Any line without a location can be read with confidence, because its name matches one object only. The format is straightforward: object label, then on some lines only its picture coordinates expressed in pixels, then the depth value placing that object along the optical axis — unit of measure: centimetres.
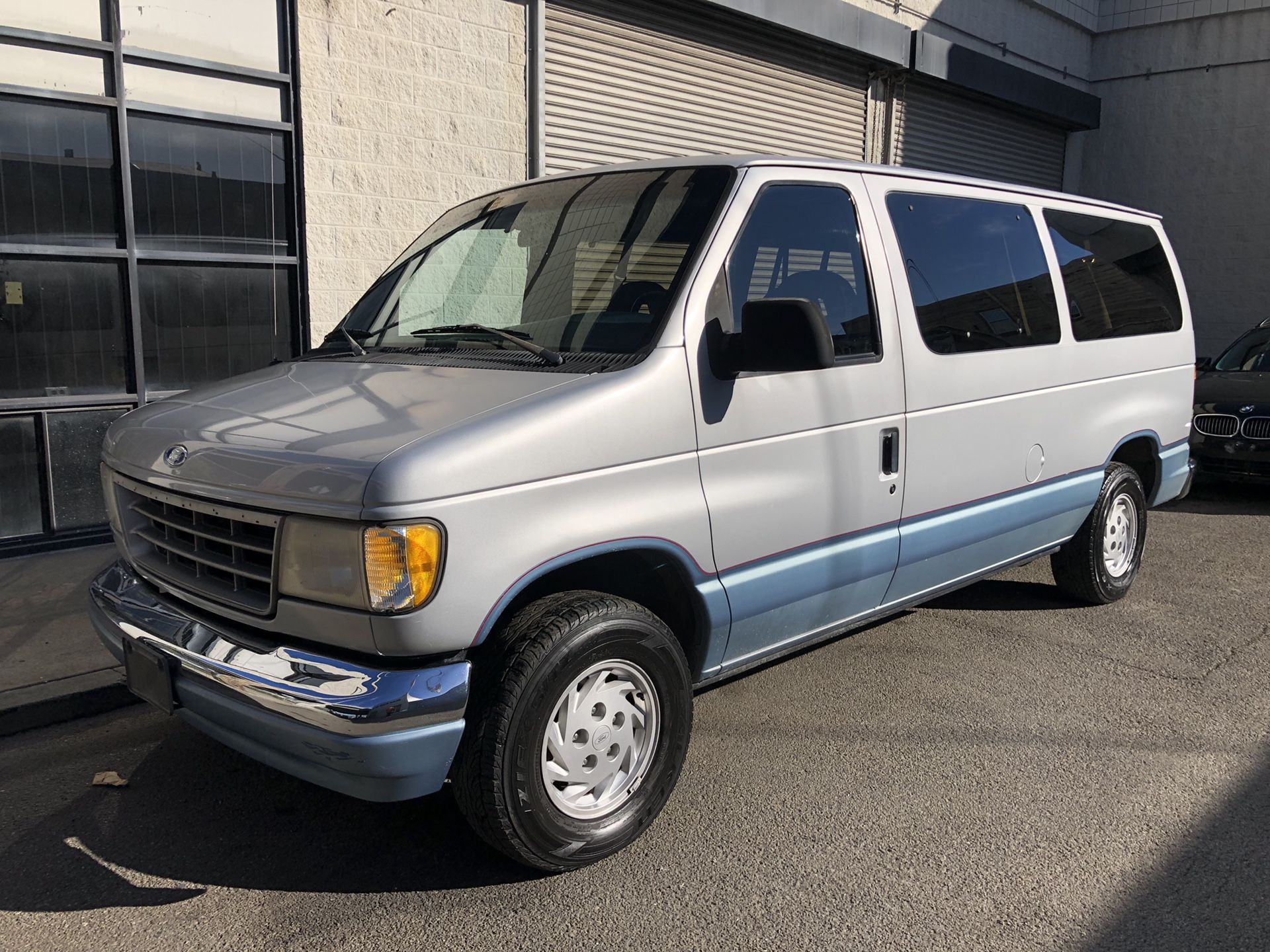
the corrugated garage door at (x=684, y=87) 905
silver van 271
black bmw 861
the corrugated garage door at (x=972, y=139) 1313
